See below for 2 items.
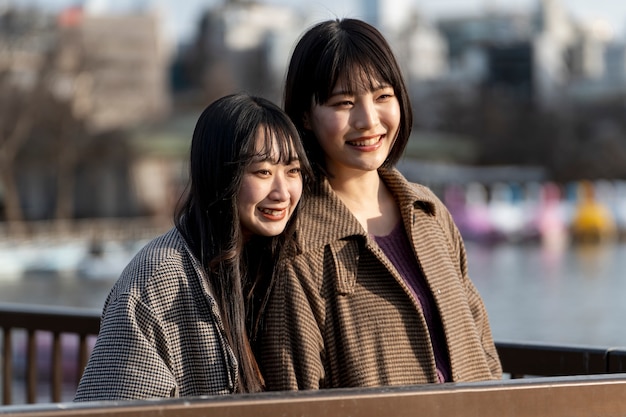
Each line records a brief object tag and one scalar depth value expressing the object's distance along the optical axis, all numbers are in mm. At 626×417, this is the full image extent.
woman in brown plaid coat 5368
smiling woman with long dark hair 4731
